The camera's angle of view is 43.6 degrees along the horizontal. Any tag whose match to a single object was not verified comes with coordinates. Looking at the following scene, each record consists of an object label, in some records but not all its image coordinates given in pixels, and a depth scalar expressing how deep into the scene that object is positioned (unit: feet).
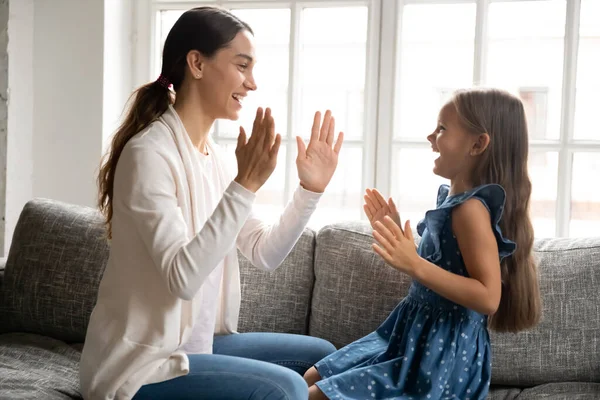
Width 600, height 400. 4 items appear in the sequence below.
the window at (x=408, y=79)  9.22
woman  5.26
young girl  5.97
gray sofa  7.02
